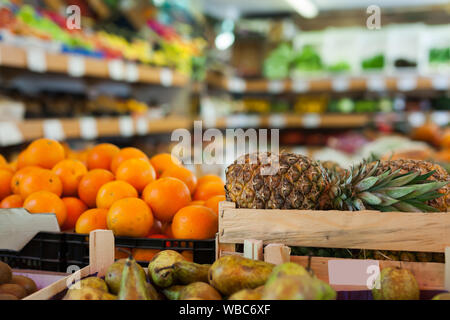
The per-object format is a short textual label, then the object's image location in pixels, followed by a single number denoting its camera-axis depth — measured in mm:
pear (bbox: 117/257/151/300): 749
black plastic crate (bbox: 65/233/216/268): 1127
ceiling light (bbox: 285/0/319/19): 6146
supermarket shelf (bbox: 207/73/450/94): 5785
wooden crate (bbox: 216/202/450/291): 1002
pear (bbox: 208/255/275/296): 819
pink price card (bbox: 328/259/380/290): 908
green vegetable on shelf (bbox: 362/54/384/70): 6324
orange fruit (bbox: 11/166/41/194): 1401
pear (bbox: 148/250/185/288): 877
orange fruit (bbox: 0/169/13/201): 1447
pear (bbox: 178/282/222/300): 790
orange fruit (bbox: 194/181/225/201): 1500
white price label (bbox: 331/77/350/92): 6172
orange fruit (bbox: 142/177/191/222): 1276
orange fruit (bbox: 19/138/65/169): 1514
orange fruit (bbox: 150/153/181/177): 1591
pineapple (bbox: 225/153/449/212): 1175
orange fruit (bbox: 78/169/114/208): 1380
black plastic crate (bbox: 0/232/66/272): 1172
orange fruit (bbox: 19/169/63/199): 1334
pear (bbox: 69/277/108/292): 845
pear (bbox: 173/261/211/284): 897
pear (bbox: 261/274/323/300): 666
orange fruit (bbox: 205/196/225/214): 1342
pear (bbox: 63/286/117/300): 761
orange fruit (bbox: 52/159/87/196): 1421
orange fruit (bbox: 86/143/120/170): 1570
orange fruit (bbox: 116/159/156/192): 1369
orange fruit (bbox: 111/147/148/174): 1517
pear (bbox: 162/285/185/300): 854
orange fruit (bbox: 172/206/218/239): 1174
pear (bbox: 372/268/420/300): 817
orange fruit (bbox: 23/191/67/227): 1259
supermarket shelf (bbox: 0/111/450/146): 2541
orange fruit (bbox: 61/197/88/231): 1346
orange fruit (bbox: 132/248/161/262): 1158
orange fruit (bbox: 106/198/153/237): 1184
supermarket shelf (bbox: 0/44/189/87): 2512
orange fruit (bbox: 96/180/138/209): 1289
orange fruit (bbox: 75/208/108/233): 1230
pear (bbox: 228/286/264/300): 720
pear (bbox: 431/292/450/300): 763
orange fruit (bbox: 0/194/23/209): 1342
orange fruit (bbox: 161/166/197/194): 1470
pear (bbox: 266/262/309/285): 712
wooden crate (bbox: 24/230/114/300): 979
